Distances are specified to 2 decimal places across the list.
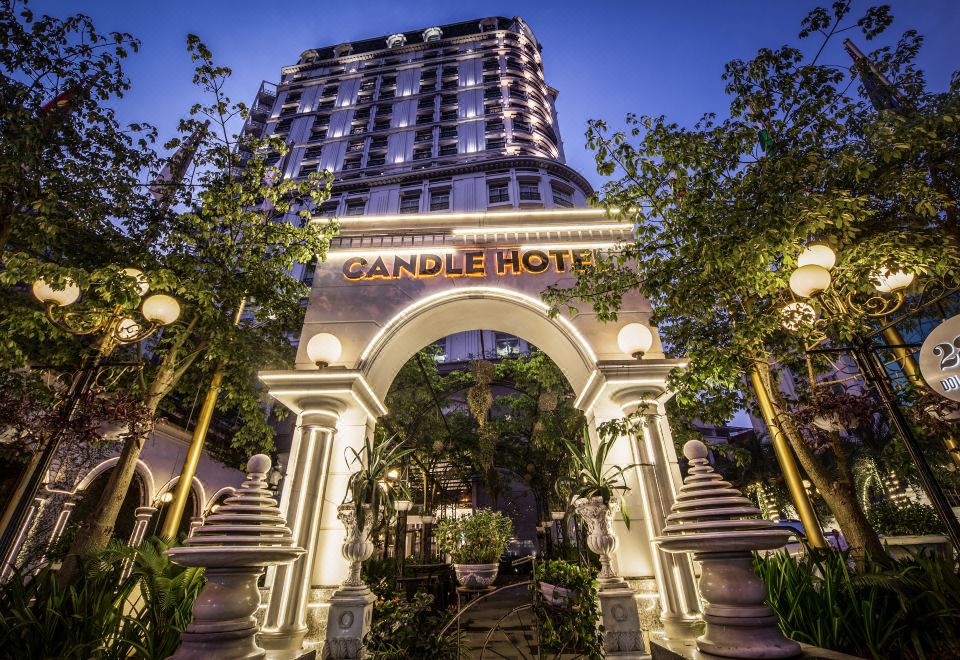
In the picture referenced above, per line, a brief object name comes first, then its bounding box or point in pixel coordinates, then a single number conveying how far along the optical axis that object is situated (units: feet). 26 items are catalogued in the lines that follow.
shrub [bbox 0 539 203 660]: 11.65
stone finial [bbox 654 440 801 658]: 8.44
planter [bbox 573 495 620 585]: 14.16
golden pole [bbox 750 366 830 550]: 17.20
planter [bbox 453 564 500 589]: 25.66
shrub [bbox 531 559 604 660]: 12.95
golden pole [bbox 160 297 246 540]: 19.91
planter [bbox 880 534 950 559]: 21.77
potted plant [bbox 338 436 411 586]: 15.02
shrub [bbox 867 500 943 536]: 27.63
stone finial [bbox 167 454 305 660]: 9.37
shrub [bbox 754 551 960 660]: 10.59
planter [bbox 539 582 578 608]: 13.55
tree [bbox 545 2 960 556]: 15.74
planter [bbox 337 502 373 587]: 14.90
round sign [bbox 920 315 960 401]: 11.77
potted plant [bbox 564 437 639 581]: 14.24
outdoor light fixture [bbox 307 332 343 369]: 19.13
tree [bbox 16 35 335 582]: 22.76
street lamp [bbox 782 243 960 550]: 10.61
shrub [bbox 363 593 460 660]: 11.52
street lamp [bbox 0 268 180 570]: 12.66
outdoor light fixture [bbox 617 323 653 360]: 18.65
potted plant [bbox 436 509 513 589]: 26.78
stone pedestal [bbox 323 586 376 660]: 13.50
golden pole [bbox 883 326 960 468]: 17.63
